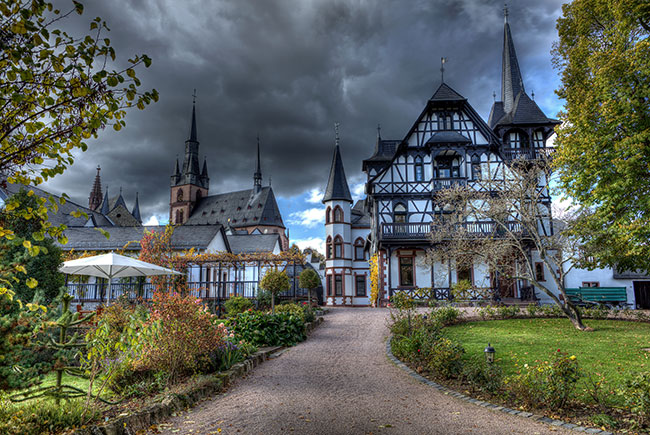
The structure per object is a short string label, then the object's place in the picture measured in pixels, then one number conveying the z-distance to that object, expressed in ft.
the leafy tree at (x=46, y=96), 9.60
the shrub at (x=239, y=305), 51.96
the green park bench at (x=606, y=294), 85.40
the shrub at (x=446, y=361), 24.67
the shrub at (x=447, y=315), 46.91
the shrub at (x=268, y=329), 35.14
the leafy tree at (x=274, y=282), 50.57
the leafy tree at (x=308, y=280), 63.20
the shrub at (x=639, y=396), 16.17
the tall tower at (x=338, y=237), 105.70
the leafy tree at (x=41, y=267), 34.83
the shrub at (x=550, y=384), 18.51
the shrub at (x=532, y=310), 54.49
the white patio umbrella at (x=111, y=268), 38.75
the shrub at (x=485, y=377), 21.30
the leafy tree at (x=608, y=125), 35.94
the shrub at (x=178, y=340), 22.61
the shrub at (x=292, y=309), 43.60
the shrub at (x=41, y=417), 13.51
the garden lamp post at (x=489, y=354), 24.26
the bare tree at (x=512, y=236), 45.51
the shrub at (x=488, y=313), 52.90
